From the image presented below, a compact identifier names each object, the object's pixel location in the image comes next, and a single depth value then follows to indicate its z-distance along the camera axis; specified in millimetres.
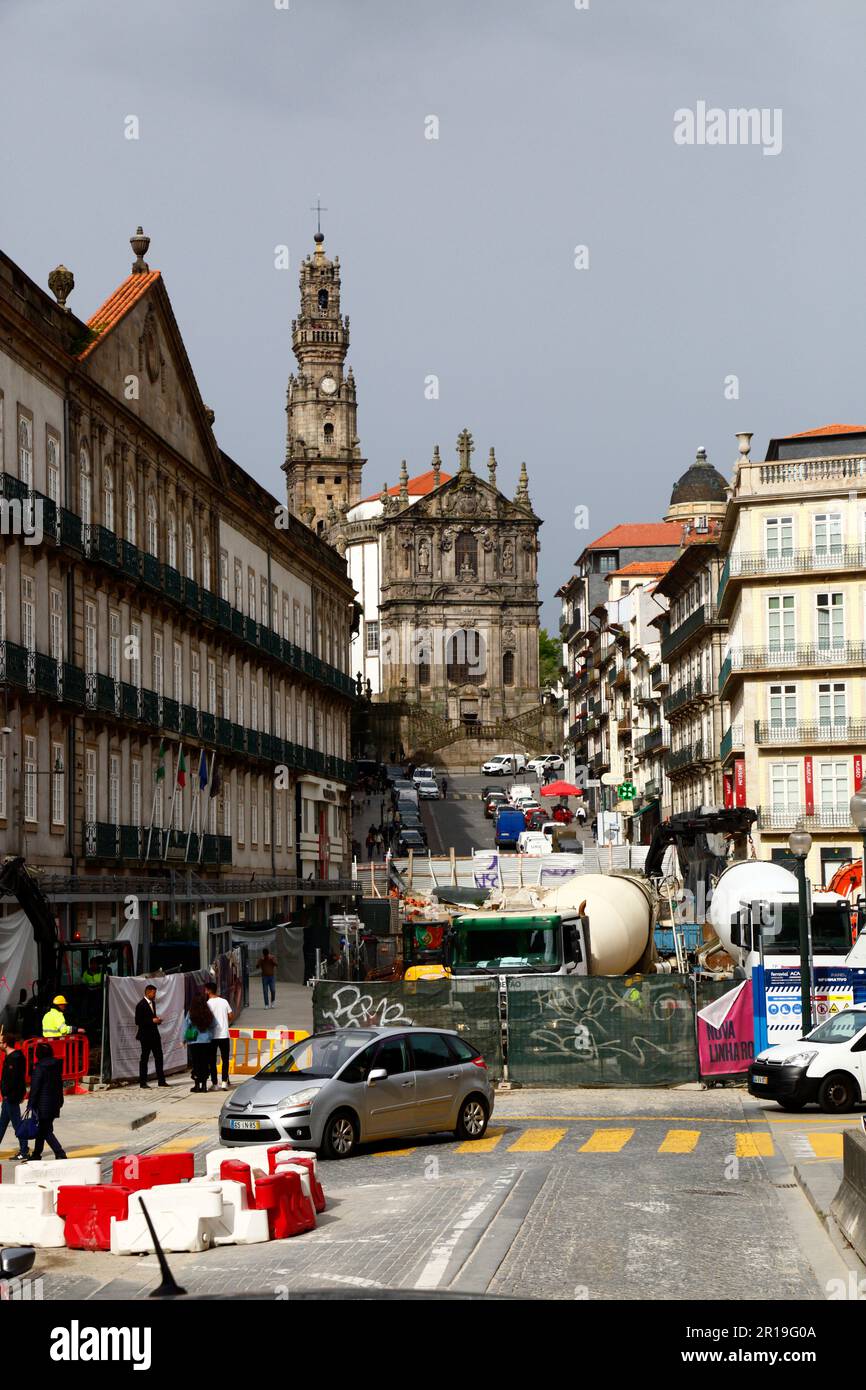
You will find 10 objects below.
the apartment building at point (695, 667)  80500
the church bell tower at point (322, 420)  183875
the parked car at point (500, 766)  145000
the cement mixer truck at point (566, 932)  41062
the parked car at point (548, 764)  141000
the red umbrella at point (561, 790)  111750
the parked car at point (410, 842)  96375
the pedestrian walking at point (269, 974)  47312
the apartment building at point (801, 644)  67062
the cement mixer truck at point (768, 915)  45406
